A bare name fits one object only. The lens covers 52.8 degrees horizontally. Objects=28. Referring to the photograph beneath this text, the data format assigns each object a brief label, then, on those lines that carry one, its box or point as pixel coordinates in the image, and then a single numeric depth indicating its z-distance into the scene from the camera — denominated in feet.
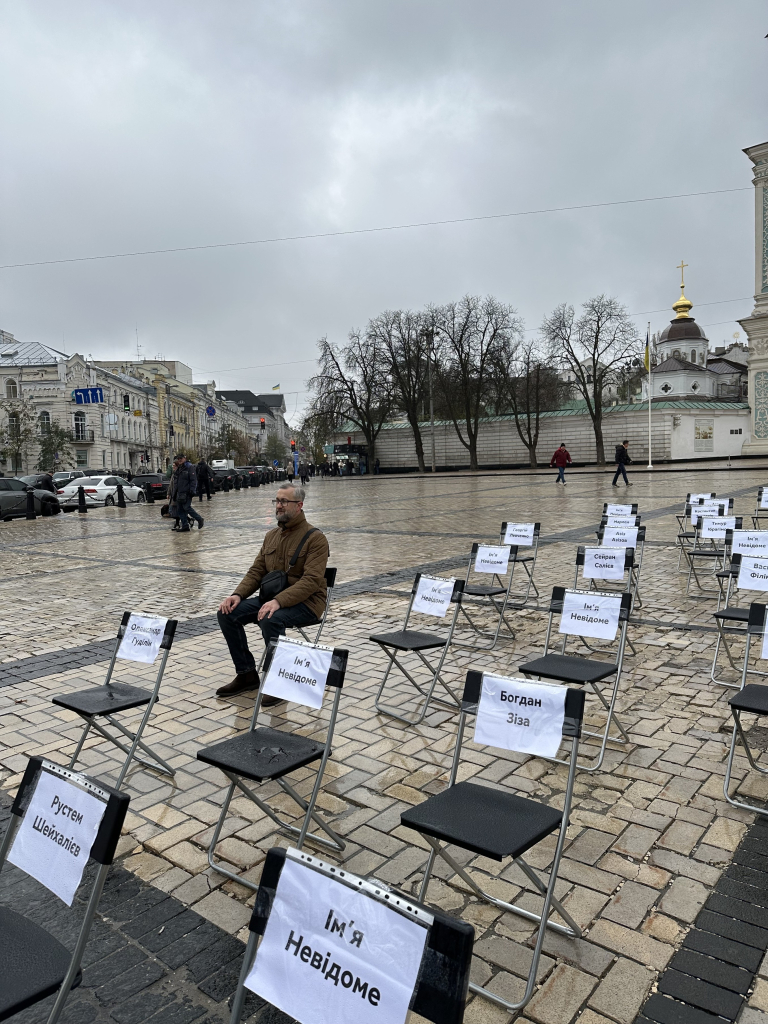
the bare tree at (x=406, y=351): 192.75
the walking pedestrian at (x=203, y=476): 97.47
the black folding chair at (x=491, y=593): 23.66
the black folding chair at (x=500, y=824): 8.94
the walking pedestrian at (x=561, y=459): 111.22
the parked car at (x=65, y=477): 122.93
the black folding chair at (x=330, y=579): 20.96
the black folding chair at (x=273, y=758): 11.21
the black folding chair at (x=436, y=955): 5.29
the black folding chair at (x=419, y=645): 17.61
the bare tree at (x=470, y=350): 184.03
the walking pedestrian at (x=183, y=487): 60.16
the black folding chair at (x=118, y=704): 14.17
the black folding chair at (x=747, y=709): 12.94
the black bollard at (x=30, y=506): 79.56
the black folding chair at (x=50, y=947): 6.77
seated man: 19.19
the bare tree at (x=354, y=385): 197.57
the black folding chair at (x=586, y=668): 15.34
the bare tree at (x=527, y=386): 186.19
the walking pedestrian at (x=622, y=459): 101.09
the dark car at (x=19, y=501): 78.95
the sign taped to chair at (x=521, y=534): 30.49
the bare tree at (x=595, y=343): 180.34
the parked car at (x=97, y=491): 98.22
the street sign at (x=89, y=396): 125.80
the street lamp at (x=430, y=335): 188.56
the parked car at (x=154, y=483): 110.72
